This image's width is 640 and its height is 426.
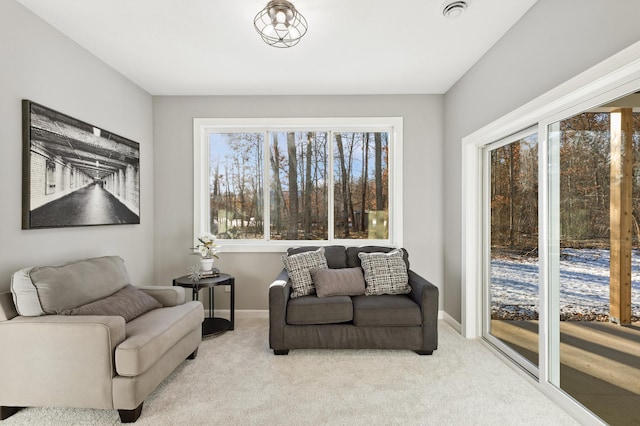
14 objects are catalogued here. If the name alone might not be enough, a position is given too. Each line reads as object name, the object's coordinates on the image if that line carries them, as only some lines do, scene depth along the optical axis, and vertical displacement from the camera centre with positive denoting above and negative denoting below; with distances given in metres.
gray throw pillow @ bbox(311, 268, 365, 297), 3.25 -0.68
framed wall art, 2.39 +0.35
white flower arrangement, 3.69 -0.36
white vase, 3.69 -0.56
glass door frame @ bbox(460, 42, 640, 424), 1.78 +0.29
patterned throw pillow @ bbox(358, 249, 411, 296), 3.33 -0.63
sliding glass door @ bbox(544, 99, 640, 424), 1.79 -0.28
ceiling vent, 2.26 +1.40
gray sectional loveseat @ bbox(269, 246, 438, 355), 3.01 -0.99
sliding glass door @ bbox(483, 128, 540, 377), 2.65 -0.31
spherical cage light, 2.27 +1.39
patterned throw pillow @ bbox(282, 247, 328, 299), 3.29 -0.55
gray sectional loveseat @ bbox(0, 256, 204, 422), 2.02 -0.85
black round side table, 3.40 -0.88
